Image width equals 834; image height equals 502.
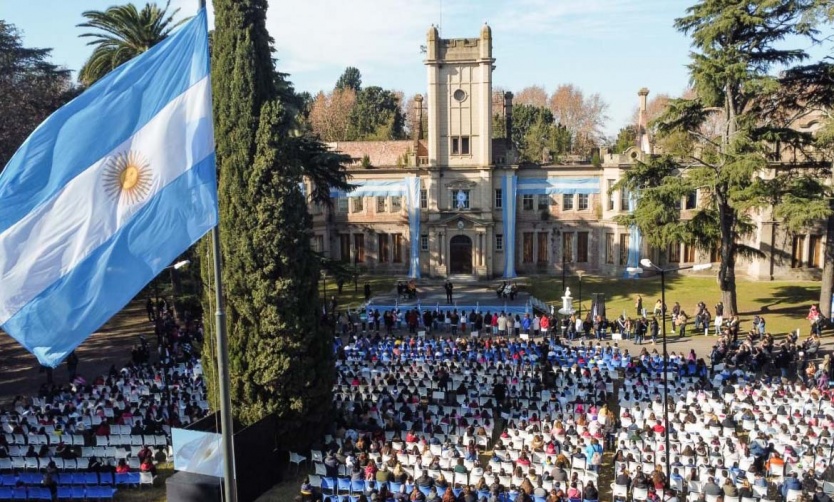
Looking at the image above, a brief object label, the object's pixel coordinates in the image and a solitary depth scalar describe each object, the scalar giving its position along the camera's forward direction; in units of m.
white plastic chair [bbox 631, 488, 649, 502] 15.12
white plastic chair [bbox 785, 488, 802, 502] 14.96
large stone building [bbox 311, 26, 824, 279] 49.47
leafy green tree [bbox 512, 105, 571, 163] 74.50
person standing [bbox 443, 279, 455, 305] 41.88
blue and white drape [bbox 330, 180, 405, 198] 53.00
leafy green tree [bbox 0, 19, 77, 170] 31.36
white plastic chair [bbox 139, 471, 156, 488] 17.70
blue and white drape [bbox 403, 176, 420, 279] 50.97
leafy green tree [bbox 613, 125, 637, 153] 54.50
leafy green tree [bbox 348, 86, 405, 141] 83.36
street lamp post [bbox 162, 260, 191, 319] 34.12
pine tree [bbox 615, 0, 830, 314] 32.34
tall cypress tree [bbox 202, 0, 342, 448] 17.47
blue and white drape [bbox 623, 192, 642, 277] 49.94
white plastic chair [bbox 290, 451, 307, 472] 18.45
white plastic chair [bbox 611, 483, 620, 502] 15.61
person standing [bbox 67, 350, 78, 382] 27.56
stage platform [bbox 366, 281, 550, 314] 39.91
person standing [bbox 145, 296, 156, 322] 38.23
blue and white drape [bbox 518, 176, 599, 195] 51.91
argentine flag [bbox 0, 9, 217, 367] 7.78
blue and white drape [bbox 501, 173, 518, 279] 50.91
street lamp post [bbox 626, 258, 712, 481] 15.50
